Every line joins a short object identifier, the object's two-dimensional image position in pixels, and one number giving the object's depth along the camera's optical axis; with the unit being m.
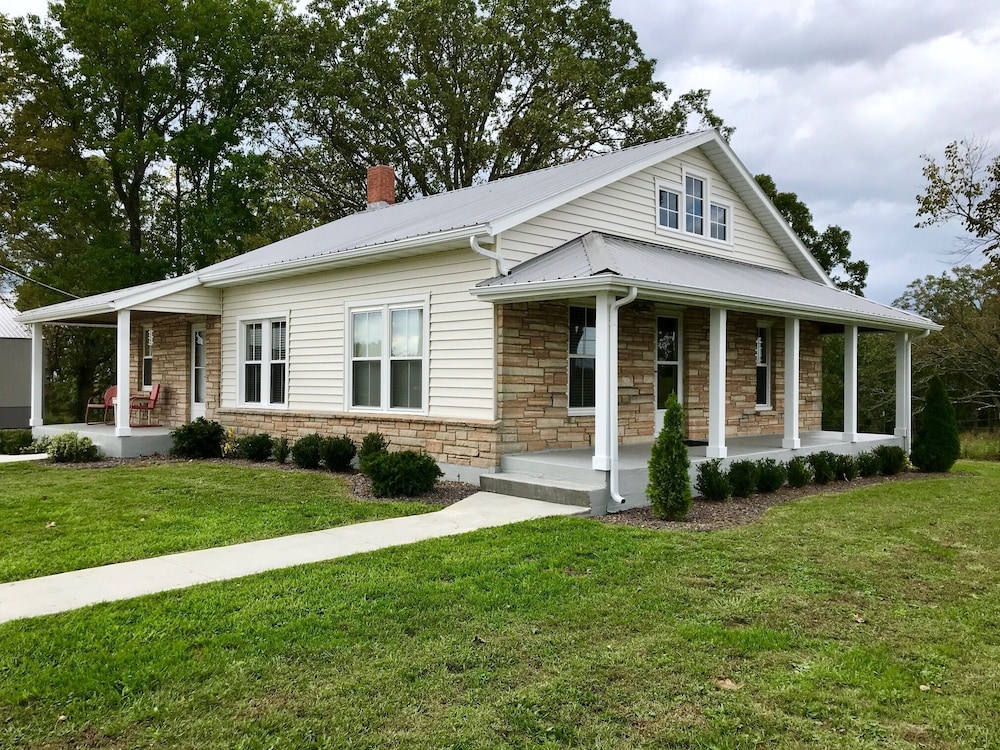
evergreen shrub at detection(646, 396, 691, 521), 7.95
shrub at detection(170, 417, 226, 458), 13.66
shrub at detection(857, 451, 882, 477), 12.34
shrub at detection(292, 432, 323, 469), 11.82
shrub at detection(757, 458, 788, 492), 10.04
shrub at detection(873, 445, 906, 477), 12.61
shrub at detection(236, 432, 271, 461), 13.02
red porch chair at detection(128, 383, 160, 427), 16.14
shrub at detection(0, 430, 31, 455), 15.51
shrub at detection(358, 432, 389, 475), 10.40
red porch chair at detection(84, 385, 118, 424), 16.70
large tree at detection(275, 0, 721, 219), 25.34
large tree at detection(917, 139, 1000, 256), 21.33
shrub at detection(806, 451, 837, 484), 11.20
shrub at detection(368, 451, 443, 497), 9.25
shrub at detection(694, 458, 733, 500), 9.24
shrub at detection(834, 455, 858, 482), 11.73
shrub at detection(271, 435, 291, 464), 12.82
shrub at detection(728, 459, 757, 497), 9.58
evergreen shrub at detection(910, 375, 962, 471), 13.36
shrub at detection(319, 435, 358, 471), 11.42
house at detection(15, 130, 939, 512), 9.80
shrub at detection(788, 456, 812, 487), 10.58
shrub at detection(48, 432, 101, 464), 13.62
